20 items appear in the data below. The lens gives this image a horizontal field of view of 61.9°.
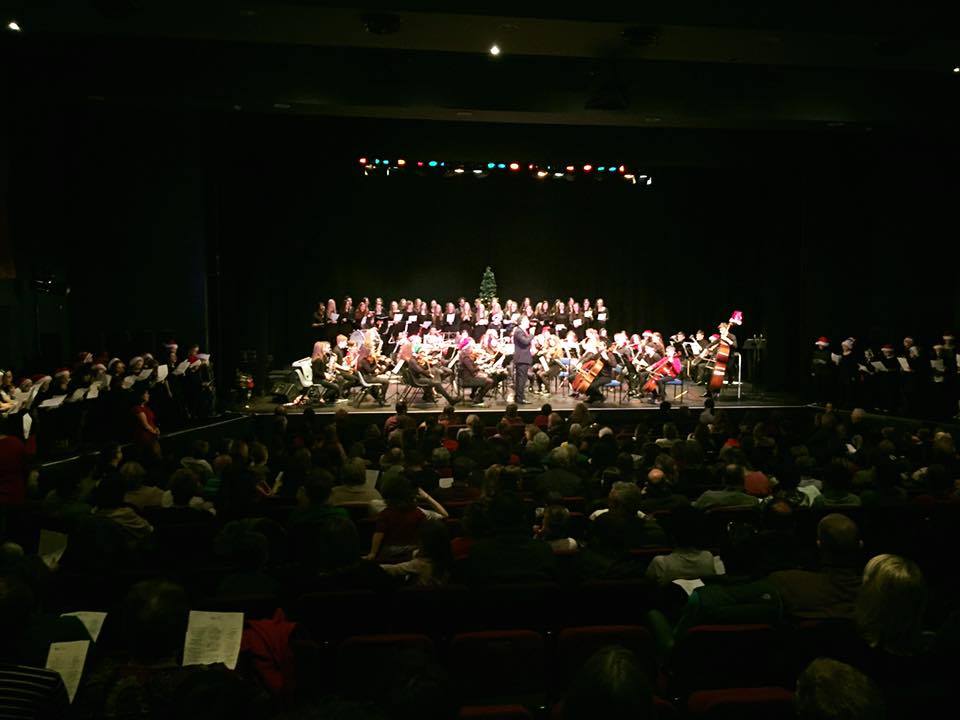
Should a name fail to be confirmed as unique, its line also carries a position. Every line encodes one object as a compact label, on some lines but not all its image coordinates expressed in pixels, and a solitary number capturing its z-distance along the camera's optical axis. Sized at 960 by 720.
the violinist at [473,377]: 13.02
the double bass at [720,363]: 13.48
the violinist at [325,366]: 13.36
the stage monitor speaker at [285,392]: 14.03
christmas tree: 20.03
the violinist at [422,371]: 13.02
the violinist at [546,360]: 14.64
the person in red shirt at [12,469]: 6.64
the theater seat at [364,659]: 2.97
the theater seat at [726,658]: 3.08
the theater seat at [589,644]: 3.11
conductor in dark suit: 13.19
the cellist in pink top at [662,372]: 13.55
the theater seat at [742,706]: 2.49
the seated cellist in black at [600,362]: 13.55
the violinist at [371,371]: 13.14
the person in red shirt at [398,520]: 4.80
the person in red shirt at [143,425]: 9.16
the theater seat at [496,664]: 3.07
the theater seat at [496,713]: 2.50
